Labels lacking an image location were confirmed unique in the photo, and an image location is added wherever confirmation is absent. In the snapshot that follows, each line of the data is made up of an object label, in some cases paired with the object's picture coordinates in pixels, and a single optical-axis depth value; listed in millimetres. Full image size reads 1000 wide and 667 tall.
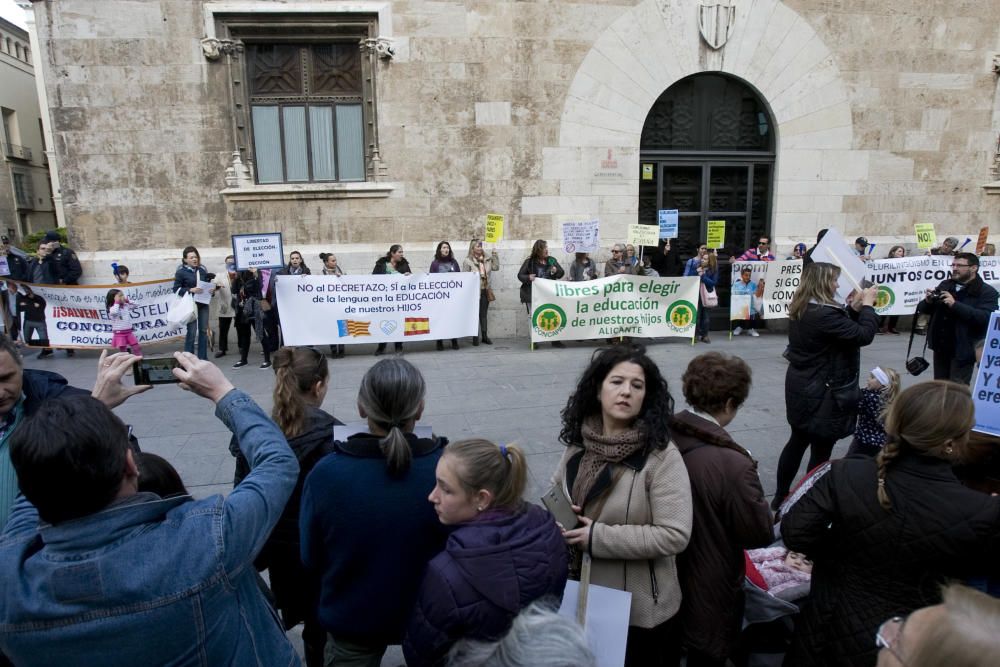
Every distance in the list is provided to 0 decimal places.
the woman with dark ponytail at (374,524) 1930
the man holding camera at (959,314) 5273
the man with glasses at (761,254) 10867
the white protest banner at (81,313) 9266
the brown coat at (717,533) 2195
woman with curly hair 2090
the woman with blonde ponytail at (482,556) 1556
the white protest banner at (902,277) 10289
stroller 2602
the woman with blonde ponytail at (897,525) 1867
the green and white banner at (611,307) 9539
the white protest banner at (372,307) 8953
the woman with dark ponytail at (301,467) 2455
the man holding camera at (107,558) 1228
